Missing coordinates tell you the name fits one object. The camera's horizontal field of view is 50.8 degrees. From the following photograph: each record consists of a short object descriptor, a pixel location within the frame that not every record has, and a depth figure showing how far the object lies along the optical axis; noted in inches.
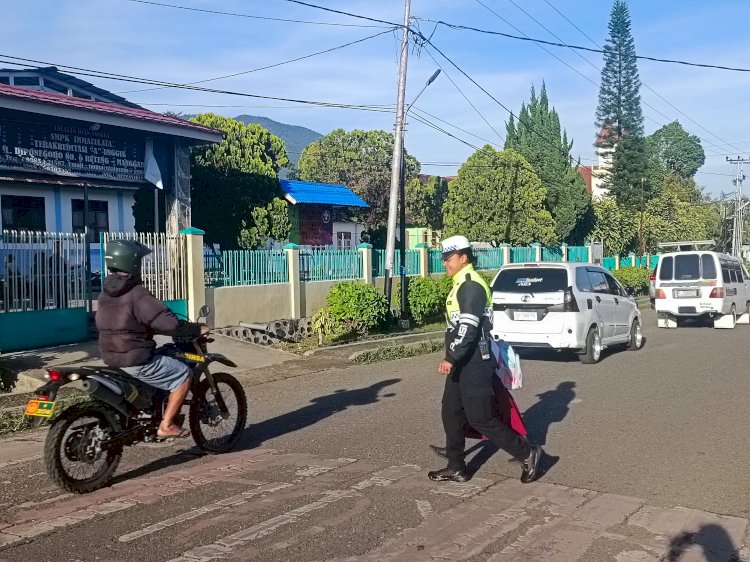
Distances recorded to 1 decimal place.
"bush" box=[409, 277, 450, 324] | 753.6
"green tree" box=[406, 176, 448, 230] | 1643.7
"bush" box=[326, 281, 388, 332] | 651.5
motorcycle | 223.6
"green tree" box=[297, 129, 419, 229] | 1665.8
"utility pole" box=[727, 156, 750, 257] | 2432.3
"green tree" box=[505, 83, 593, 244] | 1488.7
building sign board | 600.7
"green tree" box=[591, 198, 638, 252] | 1593.3
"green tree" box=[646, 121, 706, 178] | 3804.1
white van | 735.1
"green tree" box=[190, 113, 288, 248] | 858.8
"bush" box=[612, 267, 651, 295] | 1248.8
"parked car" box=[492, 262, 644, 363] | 503.5
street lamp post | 725.9
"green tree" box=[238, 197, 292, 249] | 867.4
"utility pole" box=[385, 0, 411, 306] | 710.5
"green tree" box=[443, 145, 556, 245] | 1218.6
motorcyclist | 237.8
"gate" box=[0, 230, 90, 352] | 492.7
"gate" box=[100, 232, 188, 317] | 580.4
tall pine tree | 1953.7
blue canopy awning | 1077.1
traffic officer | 230.1
